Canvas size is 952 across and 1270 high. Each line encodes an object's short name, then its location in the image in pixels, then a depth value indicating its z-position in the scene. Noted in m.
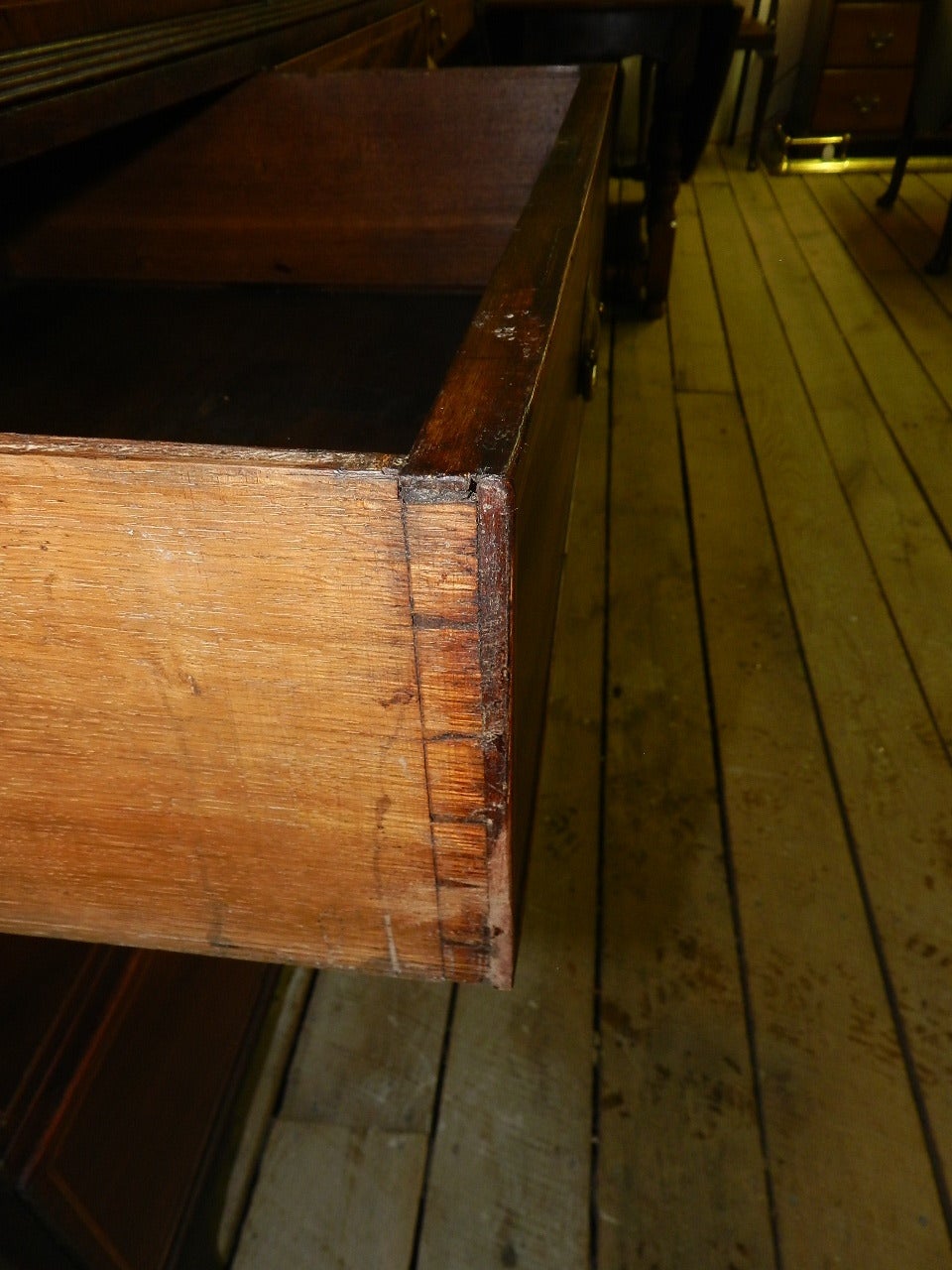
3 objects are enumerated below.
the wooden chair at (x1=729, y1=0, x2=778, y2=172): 3.23
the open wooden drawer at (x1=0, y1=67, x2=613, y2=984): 0.33
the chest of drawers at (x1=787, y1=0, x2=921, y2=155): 3.50
